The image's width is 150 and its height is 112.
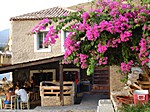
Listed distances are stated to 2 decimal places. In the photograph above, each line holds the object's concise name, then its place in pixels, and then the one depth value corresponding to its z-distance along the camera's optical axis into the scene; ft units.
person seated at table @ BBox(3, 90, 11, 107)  54.76
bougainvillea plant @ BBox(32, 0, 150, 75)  21.43
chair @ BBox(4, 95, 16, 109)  53.98
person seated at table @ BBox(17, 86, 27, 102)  54.60
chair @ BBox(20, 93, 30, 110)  55.18
